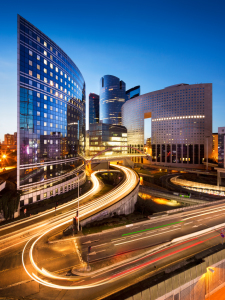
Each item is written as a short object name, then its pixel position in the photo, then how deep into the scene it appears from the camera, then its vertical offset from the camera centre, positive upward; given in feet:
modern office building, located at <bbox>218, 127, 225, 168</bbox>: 193.06 +2.82
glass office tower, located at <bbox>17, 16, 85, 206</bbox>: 111.75 +25.28
